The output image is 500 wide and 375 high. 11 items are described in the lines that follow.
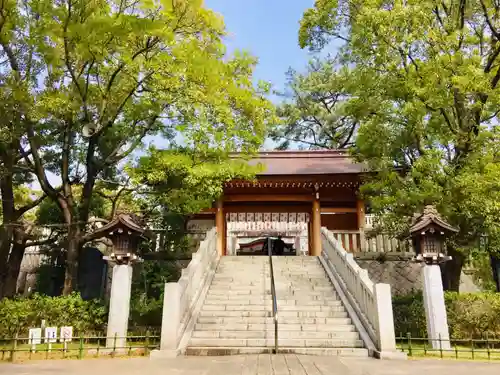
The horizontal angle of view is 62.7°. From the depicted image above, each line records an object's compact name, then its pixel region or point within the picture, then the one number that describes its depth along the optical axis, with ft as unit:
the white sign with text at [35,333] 27.94
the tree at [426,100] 36.78
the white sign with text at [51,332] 28.66
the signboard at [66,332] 28.58
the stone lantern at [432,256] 30.66
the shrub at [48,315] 33.86
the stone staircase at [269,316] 27.25
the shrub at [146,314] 38.40
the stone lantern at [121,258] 30.68
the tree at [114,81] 34.35
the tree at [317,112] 91.25
